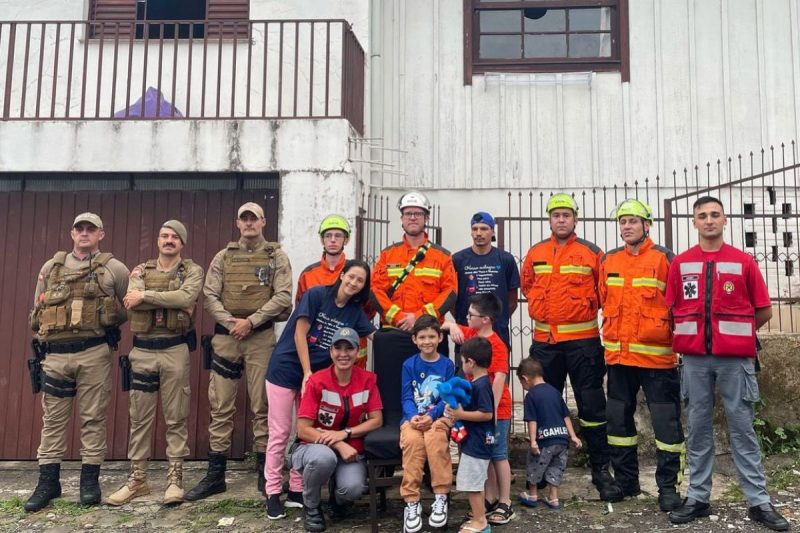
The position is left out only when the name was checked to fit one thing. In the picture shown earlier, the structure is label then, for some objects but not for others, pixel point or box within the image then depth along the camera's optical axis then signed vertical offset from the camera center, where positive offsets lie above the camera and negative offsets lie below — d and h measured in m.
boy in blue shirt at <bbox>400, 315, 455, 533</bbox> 3.52 -0.76
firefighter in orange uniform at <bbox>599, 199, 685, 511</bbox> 3.92 -0.27
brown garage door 5.50 +0.65
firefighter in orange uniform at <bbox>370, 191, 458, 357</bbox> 4.21 +0.22
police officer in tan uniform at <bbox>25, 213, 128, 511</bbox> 4.39 -0.37
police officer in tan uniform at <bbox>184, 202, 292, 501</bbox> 4.46 -0.10
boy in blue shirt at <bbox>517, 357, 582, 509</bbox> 4.07 -0.93
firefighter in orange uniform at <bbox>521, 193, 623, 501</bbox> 4.21 -0.09
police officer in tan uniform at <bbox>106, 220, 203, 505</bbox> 4.39 -0.45
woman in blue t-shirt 4.07 -0.29
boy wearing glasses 3.79 -0.63
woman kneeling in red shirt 3.68 -0.80
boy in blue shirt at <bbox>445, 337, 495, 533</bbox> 3.52 -0.84
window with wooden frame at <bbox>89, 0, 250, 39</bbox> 7.34 +3.97
